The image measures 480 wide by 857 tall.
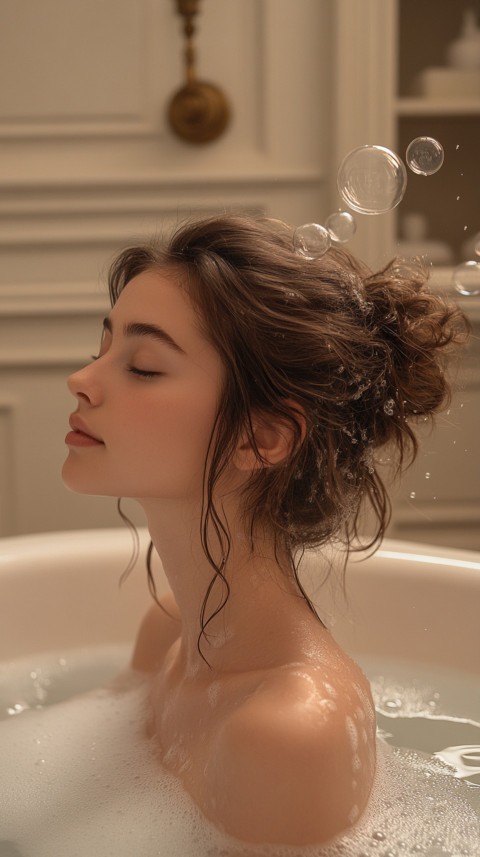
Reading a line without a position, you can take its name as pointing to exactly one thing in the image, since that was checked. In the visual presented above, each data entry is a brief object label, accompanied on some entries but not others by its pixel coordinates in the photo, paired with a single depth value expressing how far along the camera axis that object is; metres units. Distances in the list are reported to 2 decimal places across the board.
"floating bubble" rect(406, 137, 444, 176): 1.15
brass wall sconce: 2.49
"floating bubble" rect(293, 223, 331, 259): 1.04
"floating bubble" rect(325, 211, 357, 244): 1.15
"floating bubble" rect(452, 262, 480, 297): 1.20
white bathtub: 1.56
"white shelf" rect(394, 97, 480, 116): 2.59
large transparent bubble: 1.11
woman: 1.04
